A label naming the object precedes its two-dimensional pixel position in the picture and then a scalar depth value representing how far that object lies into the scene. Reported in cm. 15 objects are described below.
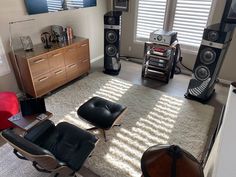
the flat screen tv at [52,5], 257
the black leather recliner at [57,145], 115
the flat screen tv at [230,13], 239
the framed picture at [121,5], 376
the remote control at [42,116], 183
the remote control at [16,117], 182
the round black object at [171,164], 80
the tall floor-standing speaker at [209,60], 230
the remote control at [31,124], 171
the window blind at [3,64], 243
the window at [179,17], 313
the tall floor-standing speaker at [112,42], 309
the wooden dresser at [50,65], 246
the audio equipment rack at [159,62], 309
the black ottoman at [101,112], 186
